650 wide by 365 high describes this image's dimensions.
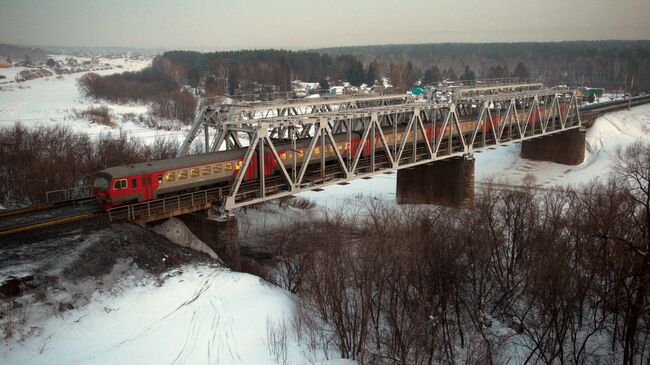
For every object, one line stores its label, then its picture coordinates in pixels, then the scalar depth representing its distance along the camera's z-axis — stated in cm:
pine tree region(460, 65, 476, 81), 16312
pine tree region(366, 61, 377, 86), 15088
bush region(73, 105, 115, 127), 7500
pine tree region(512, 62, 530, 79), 15438
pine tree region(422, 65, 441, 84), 15450
